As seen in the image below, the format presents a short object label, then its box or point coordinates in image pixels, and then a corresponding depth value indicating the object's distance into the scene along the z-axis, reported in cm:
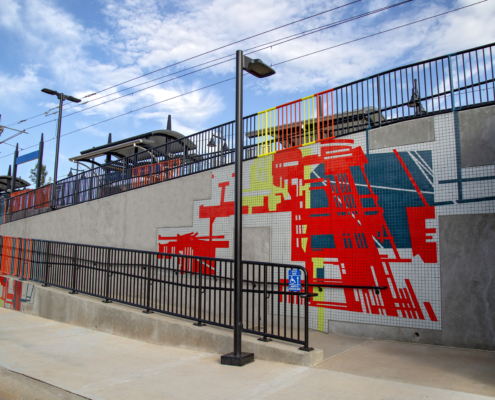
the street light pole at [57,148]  1648
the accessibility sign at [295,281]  554
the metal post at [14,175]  2514
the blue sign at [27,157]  2497
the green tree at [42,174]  5590
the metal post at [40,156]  2455
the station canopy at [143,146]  1242
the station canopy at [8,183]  2778
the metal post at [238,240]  558
